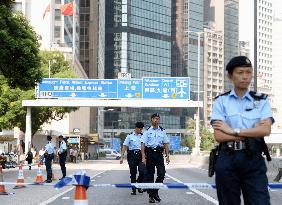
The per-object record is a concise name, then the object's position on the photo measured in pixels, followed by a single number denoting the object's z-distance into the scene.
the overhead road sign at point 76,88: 45.12
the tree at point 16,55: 26.27
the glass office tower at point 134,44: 170.88
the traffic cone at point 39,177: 19.09
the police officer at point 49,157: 20.70
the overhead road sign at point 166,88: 46.00
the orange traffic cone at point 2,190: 15.06
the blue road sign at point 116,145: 112.53
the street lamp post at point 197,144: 54.06
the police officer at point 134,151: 14.70
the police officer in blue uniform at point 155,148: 12.28
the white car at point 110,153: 91.19
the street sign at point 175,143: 104.94
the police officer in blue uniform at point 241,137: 4.62
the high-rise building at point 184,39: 195.75
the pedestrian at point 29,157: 40.14
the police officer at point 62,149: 21.30
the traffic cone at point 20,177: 16.50
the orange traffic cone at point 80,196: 5.05
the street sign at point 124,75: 52.86
